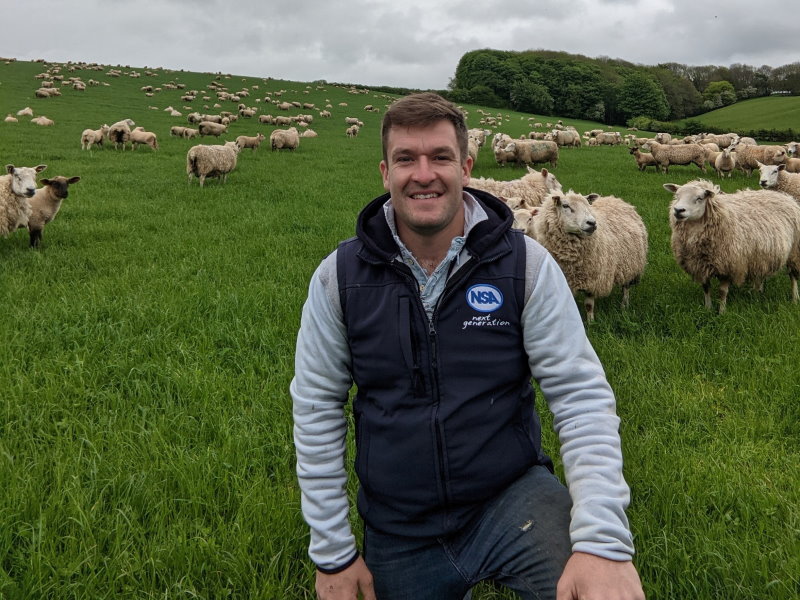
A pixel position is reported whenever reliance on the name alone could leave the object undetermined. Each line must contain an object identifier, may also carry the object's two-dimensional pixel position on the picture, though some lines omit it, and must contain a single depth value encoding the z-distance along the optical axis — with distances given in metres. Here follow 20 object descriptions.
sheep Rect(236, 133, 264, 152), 20.31
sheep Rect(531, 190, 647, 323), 5.32
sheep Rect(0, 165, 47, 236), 6.71
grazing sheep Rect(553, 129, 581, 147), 26.70
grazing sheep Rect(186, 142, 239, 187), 12.80
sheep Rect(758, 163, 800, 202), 9.07
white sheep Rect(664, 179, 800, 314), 5.47
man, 1.57
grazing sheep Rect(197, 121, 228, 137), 23.50
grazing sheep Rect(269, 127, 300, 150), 20.70
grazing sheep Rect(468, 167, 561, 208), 9.23
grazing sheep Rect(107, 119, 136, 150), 18.59
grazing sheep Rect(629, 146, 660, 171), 17.88
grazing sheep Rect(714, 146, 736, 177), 16.14
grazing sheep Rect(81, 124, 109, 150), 17.83
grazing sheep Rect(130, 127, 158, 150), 19.12
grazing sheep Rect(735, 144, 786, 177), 15.58
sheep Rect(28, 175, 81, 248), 7.18
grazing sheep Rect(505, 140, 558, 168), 17.80
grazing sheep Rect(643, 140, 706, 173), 17.59
